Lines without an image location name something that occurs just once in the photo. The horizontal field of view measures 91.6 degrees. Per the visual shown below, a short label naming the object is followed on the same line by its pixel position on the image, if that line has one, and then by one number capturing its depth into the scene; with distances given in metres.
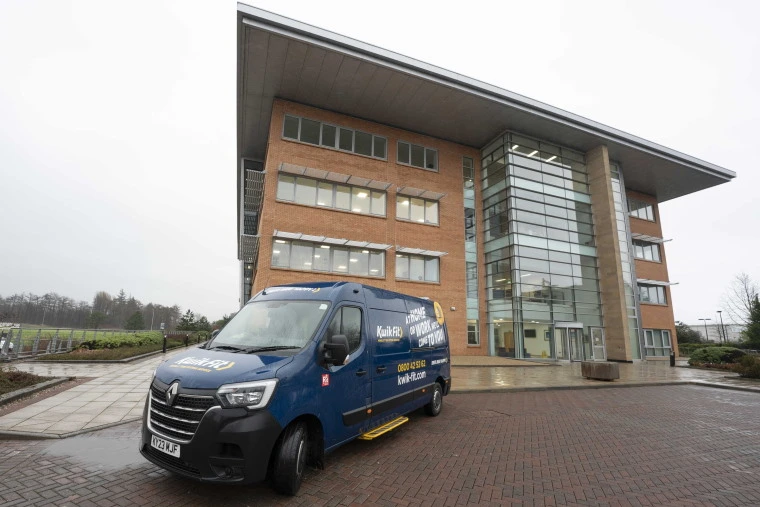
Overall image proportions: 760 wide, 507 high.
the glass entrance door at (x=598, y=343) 24.33
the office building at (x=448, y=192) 19.52
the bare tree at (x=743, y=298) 40.00
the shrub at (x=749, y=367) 15.51
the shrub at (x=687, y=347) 35.91
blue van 3.54
